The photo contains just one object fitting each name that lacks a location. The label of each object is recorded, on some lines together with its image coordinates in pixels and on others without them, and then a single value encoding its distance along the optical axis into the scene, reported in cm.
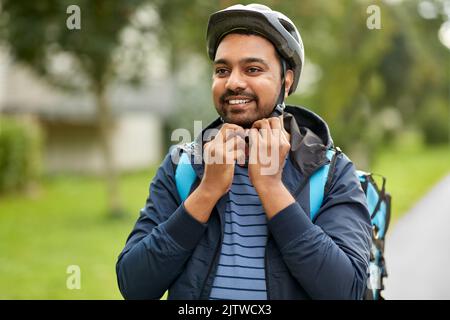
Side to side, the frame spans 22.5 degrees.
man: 205
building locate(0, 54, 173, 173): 2480
